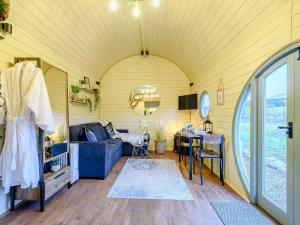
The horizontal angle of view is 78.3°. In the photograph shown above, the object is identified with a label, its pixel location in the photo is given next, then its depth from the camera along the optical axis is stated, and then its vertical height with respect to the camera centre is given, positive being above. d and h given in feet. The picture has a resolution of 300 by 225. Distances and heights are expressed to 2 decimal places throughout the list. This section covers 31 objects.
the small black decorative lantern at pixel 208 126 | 13.87 -1.02
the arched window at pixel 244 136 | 9.11 -1.19
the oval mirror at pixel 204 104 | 16.10 +0.77
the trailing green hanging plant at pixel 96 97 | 19.13 +1.71
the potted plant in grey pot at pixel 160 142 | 19.25 -3.05
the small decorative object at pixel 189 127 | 15.46 -1.23
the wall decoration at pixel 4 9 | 5.74 +3.36
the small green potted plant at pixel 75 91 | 13.85 +1.69
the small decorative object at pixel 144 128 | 17.21 -1.61
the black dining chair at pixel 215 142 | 10.80 -2.02
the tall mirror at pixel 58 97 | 9.32 +0.89
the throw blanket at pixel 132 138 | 17.02 -2.36
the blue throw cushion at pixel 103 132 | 16.72 -1.76
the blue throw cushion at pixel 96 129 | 14.97 -1.37
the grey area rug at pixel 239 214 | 6.92 -4.09
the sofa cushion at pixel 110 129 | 17.85 -1.62
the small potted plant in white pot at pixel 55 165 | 8.92 -2.58
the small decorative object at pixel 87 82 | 16.33 +2.86
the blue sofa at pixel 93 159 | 11.44 -2.86
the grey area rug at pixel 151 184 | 9.18 -4.08
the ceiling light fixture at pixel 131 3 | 8.27 +5.66
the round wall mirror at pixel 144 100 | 20.54 +1.46
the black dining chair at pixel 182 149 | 16.59 -3.40
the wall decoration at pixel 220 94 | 11.81 +1.26
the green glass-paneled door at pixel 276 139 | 6.38 -1.03
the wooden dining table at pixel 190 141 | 11.39 -1.74
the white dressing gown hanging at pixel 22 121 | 6.90 -0.30
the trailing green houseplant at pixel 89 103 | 16.81 +0.98
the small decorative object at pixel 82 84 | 15.49 +2.54
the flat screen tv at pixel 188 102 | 18.12 +1.17
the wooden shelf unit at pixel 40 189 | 7.63 -3.19
